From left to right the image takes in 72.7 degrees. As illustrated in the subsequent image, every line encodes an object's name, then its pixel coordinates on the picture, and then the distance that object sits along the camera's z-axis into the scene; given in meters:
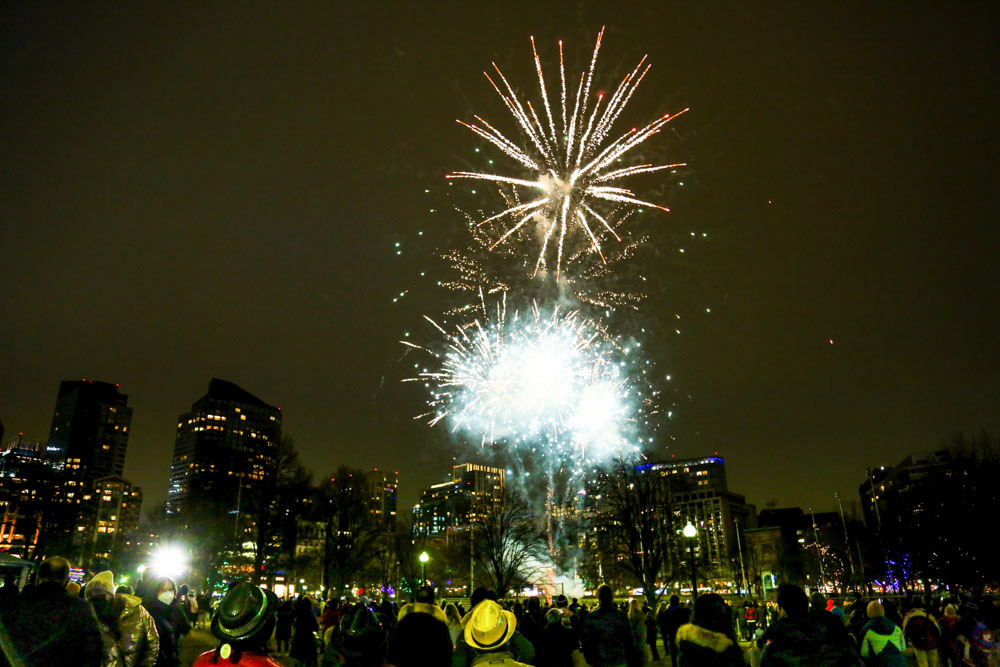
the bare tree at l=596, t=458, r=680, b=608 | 37.72
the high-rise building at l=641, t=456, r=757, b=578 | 151.75
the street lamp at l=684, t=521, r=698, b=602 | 21.87
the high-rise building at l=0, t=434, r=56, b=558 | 40.31
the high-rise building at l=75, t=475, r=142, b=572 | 165.88
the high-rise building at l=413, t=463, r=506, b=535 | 132.32
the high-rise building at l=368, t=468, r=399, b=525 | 140.65
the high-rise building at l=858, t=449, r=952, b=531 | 131.65
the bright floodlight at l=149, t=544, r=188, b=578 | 34.39
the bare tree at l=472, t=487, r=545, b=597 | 51.56
